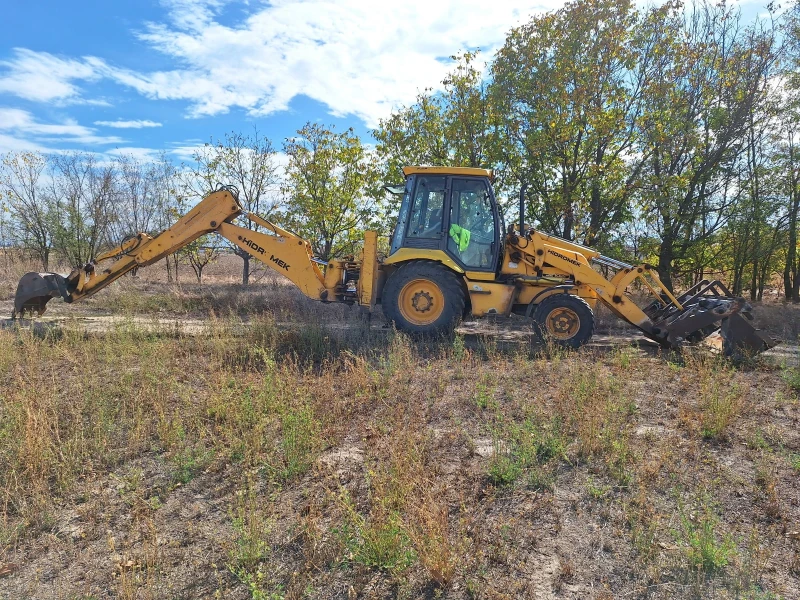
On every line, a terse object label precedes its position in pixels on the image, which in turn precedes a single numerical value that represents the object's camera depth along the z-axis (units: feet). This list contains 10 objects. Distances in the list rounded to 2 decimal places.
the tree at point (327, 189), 57.21
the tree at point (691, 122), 41.09
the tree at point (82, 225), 68.44
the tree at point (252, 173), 65.57
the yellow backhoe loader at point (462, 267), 28.04
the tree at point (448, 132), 45.39
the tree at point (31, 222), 67.77
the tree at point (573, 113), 41.01
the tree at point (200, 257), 65.78
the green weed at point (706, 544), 9.24
